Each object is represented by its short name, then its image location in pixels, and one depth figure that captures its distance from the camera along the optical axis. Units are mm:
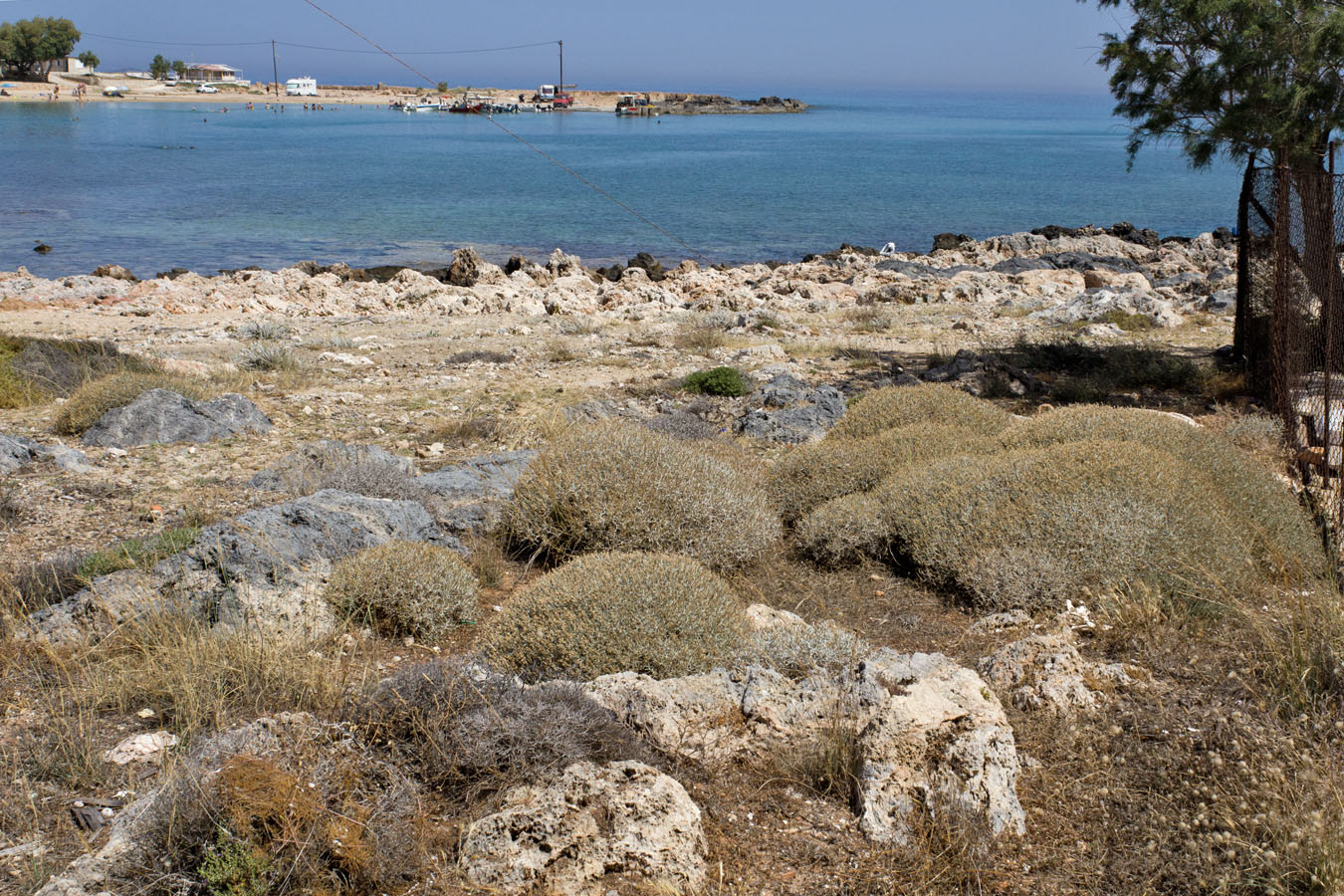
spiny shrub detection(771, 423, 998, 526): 7055
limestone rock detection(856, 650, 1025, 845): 3510
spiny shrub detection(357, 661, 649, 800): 3627
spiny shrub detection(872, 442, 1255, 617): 5152
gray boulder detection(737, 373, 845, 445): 9586
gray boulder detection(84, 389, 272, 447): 8852
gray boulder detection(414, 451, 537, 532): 7008
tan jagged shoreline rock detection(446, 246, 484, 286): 25594
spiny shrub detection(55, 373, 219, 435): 9211
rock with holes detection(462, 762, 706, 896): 3250
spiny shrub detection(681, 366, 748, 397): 11461
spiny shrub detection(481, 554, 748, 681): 4441
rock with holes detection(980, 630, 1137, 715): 4156
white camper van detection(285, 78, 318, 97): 186000
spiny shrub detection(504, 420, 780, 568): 6180
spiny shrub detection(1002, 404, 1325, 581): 5539
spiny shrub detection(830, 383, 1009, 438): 7734
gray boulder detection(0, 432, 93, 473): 7891
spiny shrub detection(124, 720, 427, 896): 2990
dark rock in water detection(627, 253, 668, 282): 28312
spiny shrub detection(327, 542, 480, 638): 5328
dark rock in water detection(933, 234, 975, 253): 35000
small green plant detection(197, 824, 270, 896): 2947
